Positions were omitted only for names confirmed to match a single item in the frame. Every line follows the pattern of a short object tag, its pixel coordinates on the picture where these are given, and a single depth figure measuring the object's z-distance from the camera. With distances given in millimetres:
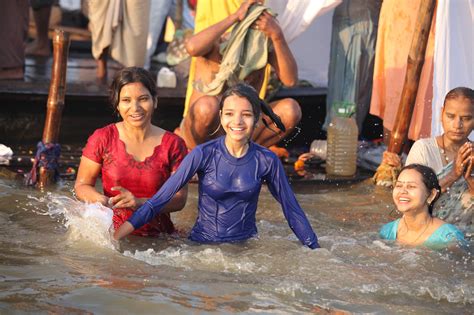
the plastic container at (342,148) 13213
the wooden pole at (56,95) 11573
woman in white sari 9864
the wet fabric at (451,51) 12097
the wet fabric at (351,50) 14227
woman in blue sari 9209
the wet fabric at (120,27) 14979
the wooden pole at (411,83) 12097
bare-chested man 11926
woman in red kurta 9038
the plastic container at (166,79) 15218
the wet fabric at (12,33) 14512
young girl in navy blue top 8748
